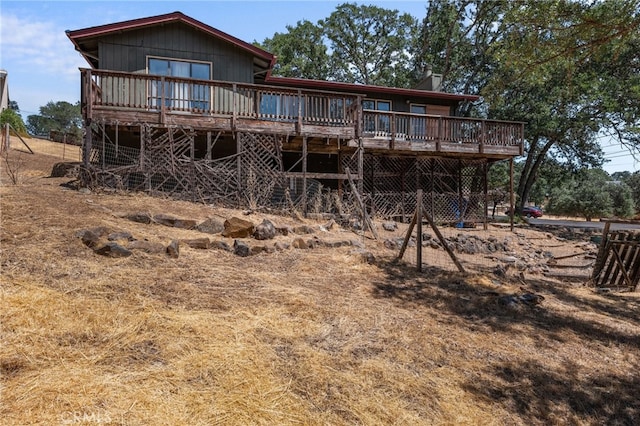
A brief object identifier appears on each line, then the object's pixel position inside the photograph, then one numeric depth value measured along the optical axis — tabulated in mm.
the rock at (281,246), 7446
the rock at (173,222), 7802
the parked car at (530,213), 41719
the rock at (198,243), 6652
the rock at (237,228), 7792
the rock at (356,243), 8648
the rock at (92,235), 5496
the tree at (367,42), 32125
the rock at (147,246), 5766
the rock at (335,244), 8357
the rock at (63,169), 13655
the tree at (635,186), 50478
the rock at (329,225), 10469
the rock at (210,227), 7910
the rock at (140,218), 7621
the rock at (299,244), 7984
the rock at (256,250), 6929
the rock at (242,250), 6789
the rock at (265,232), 7953
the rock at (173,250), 5906
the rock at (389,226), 13006
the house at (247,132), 11234
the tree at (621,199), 45400
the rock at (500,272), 8072
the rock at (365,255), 7562
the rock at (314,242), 8215
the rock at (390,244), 9779
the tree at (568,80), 6855
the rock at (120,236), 5840
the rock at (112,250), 5371
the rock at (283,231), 8709
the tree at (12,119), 23094
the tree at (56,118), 70625
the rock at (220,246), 6859
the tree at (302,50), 30156
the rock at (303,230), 9356
